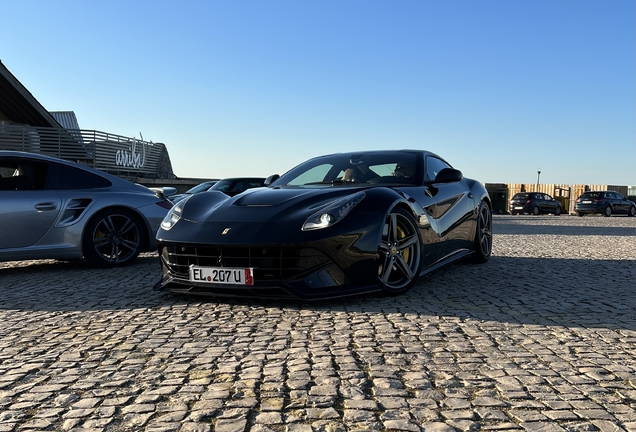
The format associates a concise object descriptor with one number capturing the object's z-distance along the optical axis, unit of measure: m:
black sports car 4.25
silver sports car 6.16
